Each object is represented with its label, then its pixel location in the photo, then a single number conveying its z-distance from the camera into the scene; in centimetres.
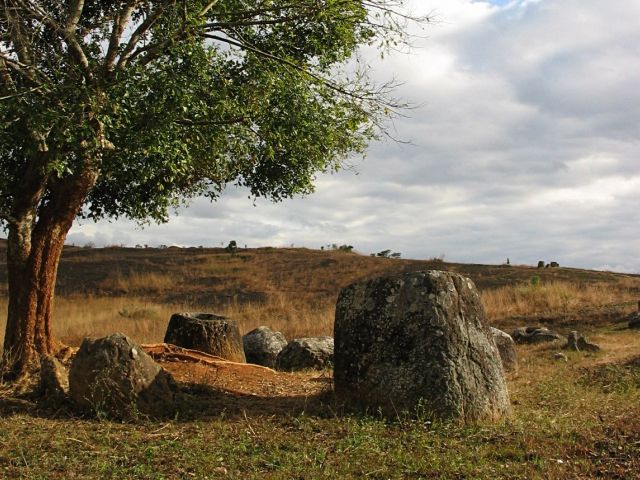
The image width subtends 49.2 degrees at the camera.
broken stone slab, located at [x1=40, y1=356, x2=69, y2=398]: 1061
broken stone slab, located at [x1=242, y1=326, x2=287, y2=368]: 1725
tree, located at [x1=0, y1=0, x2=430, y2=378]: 1134
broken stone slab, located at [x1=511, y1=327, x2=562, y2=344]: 1977
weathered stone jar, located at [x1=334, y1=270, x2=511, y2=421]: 942
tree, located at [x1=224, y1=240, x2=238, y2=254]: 5766
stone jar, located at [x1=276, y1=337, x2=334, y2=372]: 1548
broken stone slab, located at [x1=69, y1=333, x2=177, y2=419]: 978
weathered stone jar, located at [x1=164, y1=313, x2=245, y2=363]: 1452
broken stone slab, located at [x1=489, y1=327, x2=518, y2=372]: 1530
